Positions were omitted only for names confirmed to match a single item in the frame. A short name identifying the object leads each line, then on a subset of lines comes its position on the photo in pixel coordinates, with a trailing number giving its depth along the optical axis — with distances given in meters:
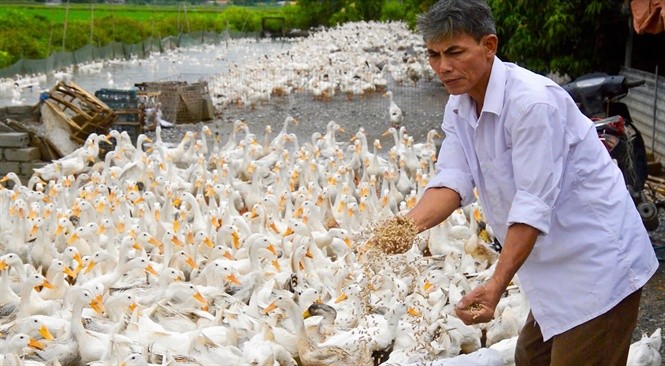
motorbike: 5.58
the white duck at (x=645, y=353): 4.07
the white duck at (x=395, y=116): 12.83
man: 2.35
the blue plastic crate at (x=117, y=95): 11.59
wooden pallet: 10.37
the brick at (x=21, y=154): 9.66
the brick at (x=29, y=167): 9.72
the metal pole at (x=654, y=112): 8.81
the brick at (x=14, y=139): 9.56
